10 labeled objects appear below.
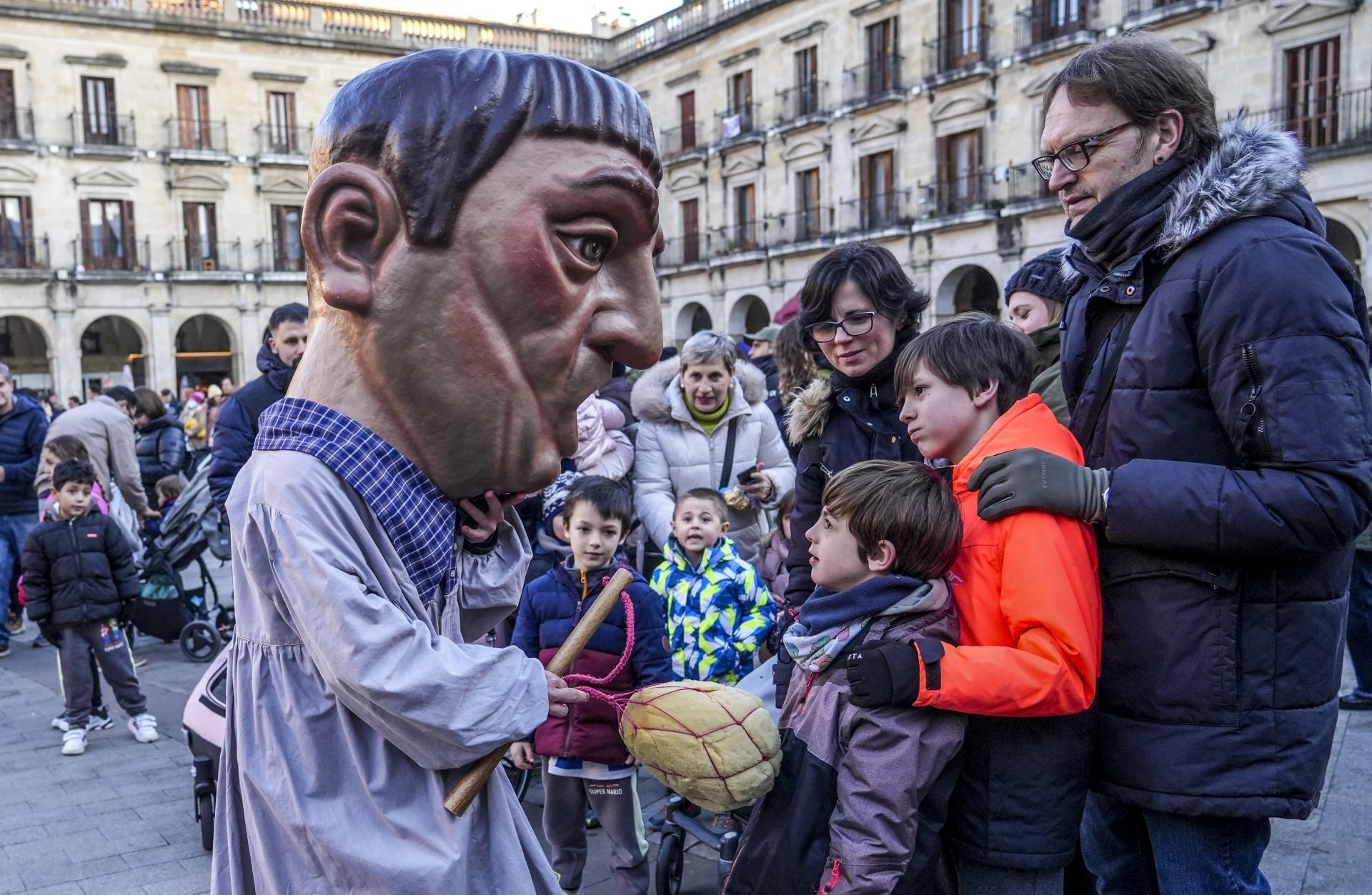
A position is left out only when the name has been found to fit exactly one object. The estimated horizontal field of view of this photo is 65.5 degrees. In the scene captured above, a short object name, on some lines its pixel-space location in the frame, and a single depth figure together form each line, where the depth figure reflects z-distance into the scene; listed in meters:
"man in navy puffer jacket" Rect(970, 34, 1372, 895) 1.71
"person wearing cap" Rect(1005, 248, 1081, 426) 3.23
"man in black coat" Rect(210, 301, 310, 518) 4.30
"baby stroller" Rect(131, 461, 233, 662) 6.66
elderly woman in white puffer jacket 4.38
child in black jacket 5.11
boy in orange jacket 1.91
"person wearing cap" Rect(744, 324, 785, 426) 5.51
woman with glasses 2.79
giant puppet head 1.41
